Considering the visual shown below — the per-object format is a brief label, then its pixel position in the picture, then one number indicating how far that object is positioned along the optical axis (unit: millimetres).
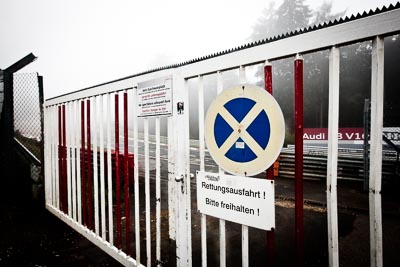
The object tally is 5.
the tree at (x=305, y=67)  28625
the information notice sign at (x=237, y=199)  1719
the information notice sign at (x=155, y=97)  2367
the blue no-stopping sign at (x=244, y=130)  1654
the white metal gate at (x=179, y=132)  1336
